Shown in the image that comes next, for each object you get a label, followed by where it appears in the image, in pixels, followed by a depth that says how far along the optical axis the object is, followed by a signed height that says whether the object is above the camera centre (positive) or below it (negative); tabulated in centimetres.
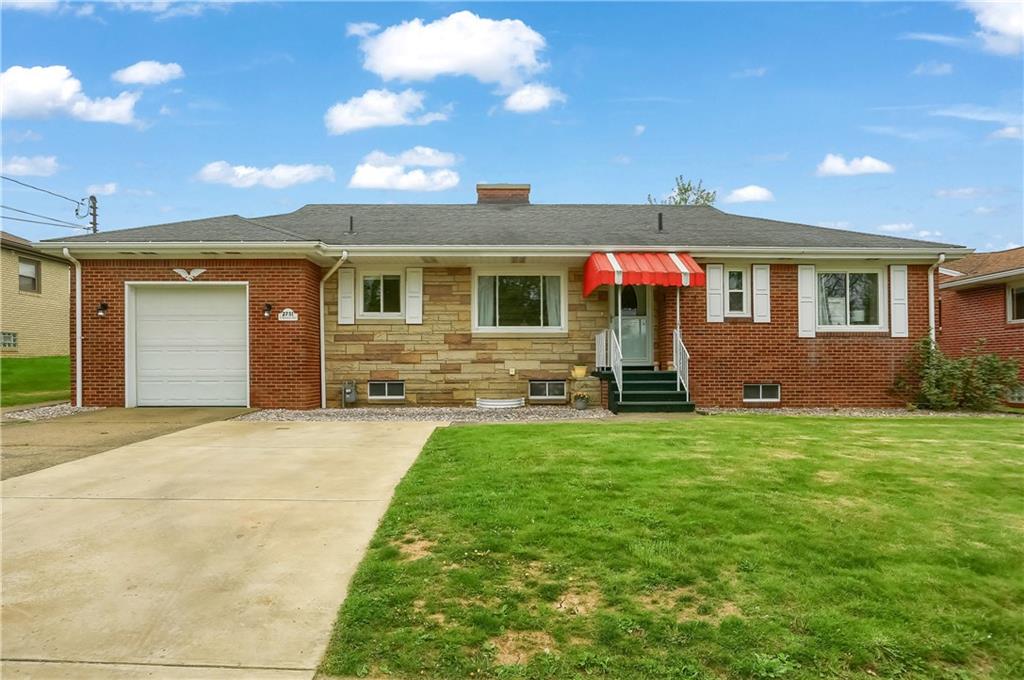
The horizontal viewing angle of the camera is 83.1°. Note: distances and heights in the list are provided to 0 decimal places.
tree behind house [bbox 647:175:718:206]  3969 +1029
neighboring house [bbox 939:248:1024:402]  1476 +88
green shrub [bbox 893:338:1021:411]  1187 -81
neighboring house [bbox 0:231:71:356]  2027 +173
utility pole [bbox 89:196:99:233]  3497 +808
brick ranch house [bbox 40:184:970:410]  1146 +64
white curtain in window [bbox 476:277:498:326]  1264 +96
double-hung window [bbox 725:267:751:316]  1223 +107
